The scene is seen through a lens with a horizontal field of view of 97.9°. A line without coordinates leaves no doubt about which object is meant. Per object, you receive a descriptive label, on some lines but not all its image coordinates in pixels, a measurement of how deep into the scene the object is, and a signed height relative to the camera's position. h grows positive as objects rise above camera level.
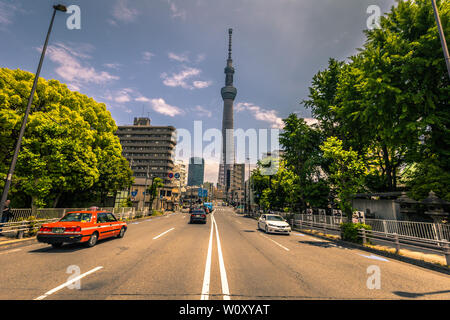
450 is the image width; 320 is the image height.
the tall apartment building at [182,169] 122.13 +20.48
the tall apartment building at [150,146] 87.25 +23.72
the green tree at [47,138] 13.94 +4.63
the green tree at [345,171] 13.41 +2.43
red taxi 8.02 -1.34
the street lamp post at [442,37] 8.23 +7.27
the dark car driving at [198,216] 21.42 -1.56
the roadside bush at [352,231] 12.01 -1.59
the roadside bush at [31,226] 10.42 -1.57
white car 15.65 -1.65
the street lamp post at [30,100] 8.31 +4.36
